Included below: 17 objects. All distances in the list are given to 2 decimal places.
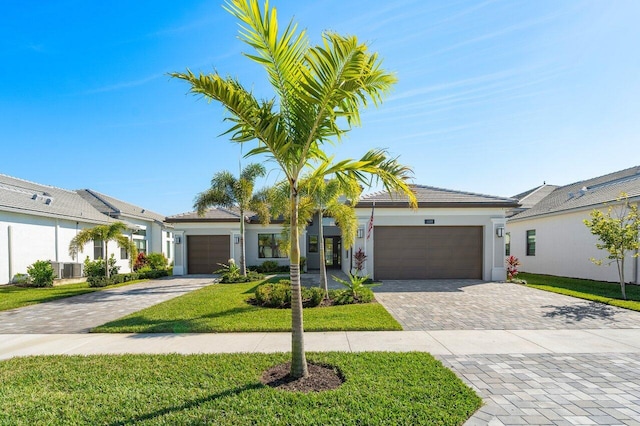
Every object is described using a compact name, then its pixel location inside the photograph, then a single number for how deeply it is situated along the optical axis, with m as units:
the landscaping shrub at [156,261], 21.55
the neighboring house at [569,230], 14.14
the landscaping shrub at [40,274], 13.78
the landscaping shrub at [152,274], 17.62
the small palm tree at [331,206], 9.79
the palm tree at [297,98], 3.83
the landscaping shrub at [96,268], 15.05
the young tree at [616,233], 9.93
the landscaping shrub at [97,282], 14.14
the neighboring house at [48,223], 14.16
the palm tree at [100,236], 14.59
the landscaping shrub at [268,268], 18.73
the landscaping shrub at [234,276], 14.64
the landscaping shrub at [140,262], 20.92
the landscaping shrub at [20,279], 14.09
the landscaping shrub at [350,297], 9.33
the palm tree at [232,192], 15.25
